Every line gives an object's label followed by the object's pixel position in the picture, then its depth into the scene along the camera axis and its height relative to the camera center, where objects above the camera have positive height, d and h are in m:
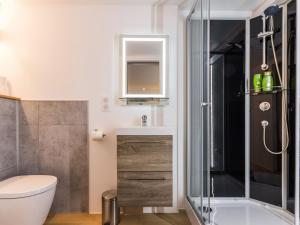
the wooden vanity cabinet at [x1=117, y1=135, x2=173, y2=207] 1.86 -0.50
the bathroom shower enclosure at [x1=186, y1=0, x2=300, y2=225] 1.83 -0.06
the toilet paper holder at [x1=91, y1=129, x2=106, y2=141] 2.10 -0.21
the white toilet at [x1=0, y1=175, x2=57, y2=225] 1.50 -0.63
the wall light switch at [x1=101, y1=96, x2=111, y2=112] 2.21 +0.10
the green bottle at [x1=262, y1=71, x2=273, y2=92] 2.04 +0.30
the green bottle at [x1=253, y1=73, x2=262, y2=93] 2.11 +0.31
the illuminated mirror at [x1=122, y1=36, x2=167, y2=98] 2.22 +0.49
